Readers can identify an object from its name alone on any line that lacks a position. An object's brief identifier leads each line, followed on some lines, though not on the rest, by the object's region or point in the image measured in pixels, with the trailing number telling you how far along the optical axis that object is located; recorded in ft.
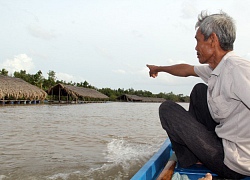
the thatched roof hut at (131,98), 144.46
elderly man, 3.68
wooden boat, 4.35
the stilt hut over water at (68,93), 75.92
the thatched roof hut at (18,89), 50.08
